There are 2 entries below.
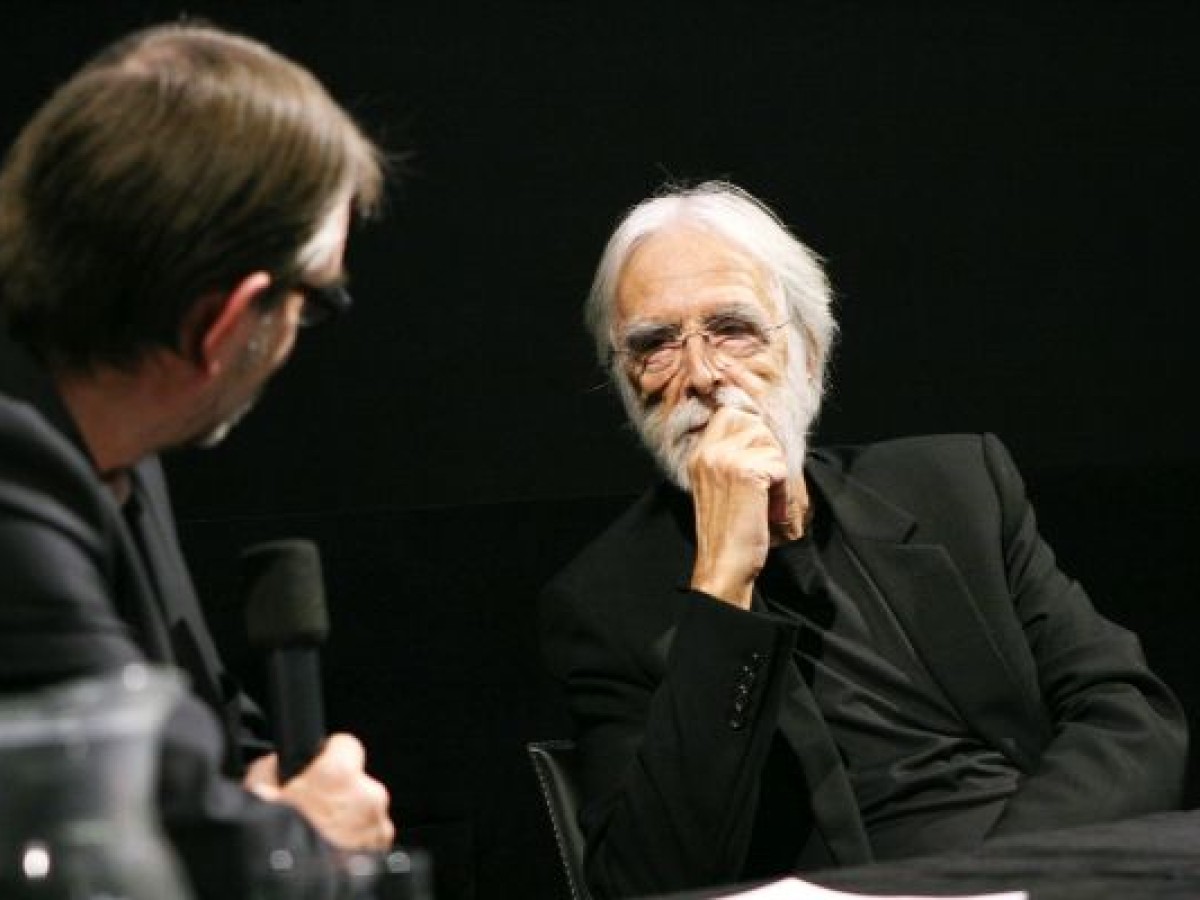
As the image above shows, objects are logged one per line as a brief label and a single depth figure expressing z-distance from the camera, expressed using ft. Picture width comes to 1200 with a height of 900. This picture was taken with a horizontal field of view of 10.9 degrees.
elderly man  12.58
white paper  11.67
